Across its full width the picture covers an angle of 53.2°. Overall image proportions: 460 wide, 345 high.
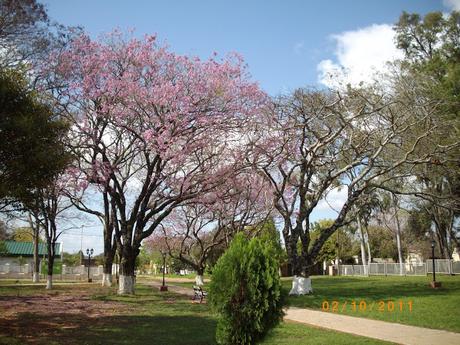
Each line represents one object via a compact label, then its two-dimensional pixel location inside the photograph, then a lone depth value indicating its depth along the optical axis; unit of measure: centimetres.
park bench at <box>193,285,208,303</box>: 2030
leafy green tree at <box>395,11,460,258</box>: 2167
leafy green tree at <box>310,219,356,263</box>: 5866
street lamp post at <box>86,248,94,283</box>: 4425
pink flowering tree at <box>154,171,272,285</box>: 3111
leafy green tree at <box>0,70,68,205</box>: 1041
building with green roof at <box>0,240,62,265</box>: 6381
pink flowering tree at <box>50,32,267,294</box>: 2059
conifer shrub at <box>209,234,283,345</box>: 742
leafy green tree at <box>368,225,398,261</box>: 6469
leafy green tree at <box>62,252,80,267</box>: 7544
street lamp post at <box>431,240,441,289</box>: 2358
